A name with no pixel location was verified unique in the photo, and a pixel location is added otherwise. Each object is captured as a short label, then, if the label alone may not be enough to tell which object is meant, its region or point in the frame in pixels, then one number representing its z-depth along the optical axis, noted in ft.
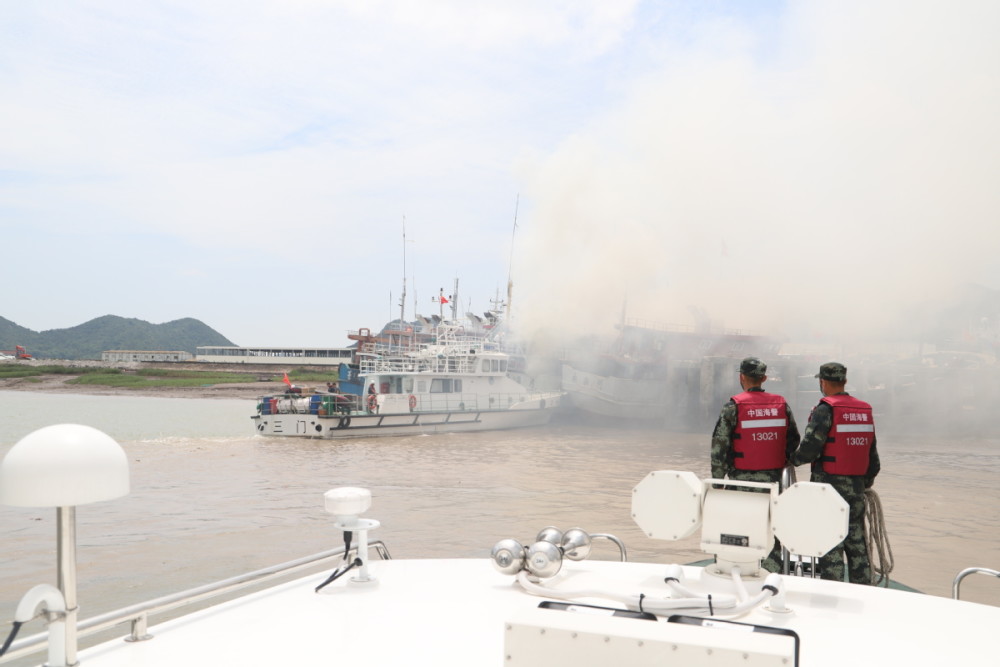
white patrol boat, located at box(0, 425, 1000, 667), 6.01
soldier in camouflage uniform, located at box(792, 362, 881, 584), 14.21
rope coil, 14.16
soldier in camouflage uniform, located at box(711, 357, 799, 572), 14.48
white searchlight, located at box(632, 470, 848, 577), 10.53
